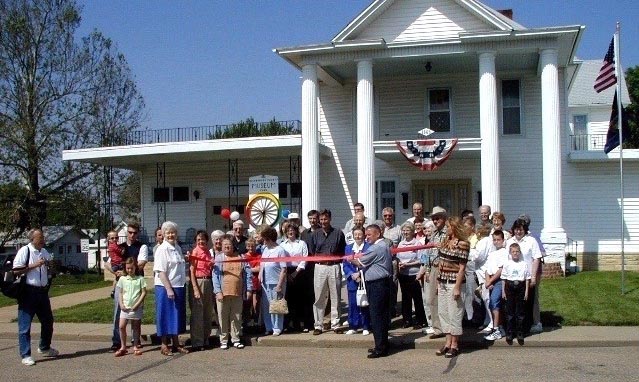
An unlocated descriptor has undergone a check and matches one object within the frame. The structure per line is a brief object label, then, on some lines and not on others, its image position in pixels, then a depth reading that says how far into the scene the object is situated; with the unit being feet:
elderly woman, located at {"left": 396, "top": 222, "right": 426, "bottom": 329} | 37.73
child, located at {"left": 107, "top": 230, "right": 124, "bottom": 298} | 36.94
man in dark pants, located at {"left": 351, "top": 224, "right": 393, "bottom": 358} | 32.91
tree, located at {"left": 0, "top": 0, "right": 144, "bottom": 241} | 106.11
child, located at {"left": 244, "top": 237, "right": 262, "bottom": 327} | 38.22
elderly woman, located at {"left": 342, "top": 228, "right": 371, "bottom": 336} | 37.76
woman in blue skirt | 35.17
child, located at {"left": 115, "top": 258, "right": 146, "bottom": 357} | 35.45
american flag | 54.60
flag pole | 52.47
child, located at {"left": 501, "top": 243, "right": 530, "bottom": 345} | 34.78
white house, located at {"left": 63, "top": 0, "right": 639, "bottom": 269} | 67.77
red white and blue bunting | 69.41
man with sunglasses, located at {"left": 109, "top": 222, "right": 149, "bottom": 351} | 36.50
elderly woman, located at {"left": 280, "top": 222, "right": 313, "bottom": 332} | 38.24
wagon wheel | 50.95
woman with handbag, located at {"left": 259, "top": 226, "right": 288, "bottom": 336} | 37.73
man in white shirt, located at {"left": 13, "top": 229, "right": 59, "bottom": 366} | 34.35
